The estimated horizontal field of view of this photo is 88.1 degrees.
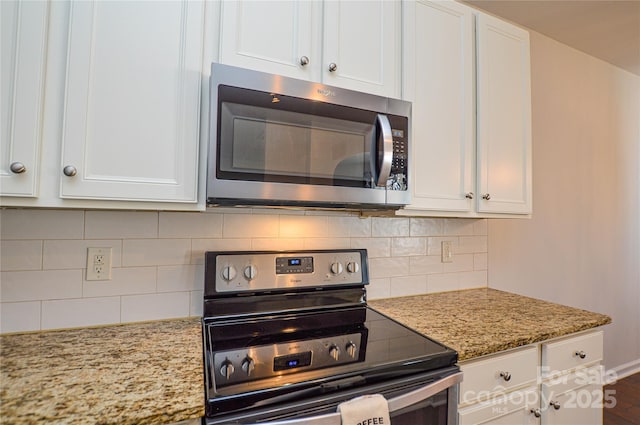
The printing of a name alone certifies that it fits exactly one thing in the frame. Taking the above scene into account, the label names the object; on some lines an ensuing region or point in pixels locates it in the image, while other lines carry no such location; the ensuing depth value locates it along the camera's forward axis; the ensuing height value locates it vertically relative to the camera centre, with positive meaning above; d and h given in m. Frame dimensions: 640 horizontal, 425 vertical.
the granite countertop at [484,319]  1.13 -0.38
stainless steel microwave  1.02 +0.27
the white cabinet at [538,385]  1.11 -0.58
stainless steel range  0.80 -0.39
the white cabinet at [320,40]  1.10 +0.66
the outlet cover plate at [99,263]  1.18 -0.16
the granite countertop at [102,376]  0.67 -0.38
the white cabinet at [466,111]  1.40 +0.53
